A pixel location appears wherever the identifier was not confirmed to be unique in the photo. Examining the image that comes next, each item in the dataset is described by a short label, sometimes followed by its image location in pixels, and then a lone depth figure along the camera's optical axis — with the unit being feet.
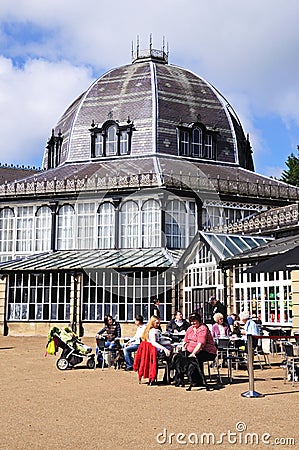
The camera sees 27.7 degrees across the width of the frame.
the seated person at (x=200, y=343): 34.94
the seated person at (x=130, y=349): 43.91
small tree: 152.50
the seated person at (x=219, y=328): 44.78
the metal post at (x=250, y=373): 30.78
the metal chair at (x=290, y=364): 34.88
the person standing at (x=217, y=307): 52.10
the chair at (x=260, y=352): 44.49
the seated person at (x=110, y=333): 47.32
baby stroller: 44.47
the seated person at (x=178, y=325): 51.55
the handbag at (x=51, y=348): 45.96
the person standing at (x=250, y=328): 43.32
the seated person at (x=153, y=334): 38.03
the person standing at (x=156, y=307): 52.68
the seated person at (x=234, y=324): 46.58
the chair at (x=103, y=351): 47.01
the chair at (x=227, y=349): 38.52
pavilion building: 82.07
